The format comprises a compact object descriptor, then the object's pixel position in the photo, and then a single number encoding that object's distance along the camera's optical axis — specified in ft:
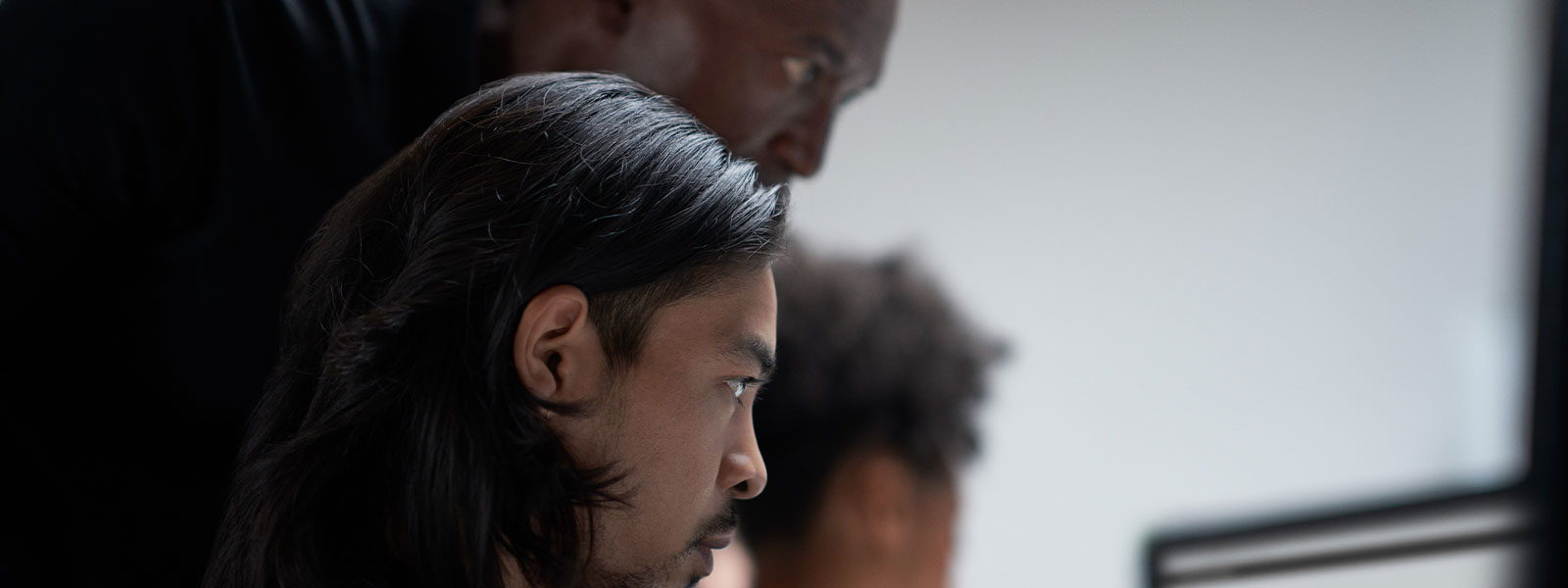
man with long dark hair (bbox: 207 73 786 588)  5.11
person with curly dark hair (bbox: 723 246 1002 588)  5.89
